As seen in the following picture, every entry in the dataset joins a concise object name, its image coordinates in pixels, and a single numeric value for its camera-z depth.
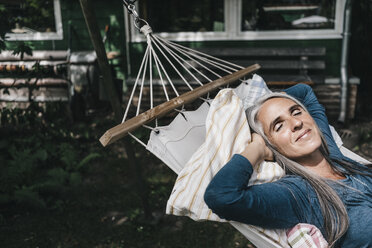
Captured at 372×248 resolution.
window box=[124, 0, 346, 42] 4.83
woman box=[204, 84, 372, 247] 1.27
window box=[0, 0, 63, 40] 5.65
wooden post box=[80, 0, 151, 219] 2.12
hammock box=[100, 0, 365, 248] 1.42
